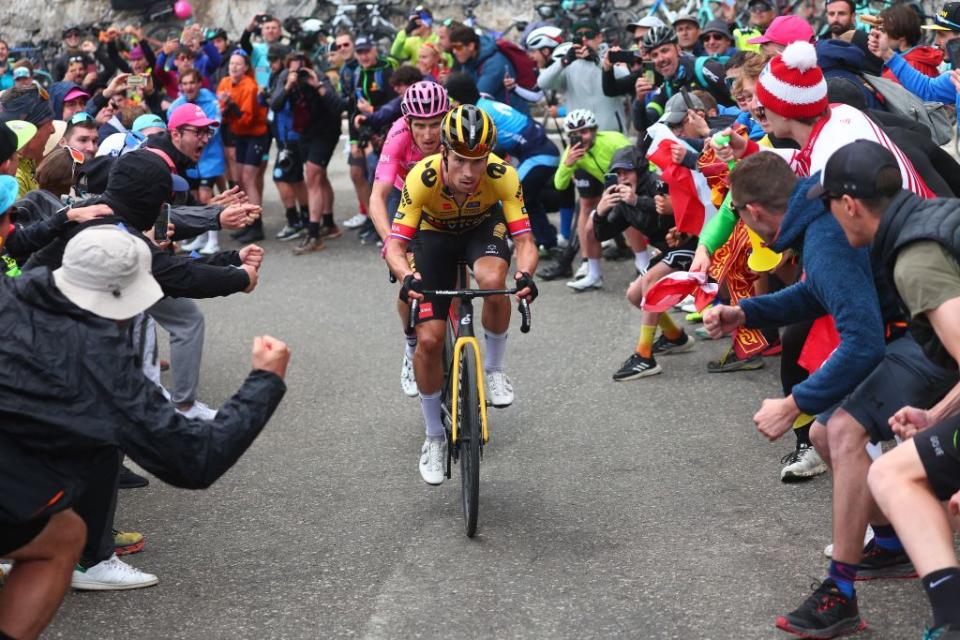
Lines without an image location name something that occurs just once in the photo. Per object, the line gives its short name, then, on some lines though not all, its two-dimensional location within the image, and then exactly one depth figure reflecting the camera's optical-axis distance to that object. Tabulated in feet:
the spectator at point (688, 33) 36.88
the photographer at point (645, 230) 26.55
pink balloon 76.02
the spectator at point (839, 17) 32.07
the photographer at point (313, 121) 40.81
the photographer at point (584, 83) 38.70
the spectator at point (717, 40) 35.91
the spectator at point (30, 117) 24.07
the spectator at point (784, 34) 26.58
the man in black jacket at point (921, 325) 11.78
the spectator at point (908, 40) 29.25
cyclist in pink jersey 23.03
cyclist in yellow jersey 19.47
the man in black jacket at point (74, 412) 12.23
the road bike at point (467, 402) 18.10
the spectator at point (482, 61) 40.93
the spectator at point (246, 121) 43.88
